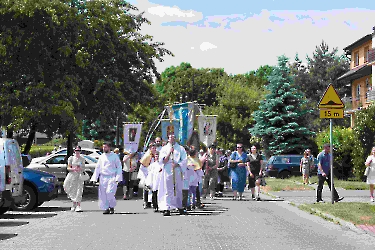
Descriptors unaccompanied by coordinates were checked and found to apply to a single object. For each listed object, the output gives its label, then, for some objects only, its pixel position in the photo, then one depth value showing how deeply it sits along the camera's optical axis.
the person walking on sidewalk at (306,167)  34.91
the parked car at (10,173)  14.20
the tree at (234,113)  73.44
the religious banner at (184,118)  24.20
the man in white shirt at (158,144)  19.79
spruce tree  52.28
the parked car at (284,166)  45.03
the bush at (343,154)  37.31
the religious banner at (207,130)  27.39
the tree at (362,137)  33.31
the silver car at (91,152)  41.88
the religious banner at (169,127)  24.38
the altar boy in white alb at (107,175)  18.38
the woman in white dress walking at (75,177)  19.45
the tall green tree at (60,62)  25.09
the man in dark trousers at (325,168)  20.64
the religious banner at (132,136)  26.80
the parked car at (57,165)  31.80
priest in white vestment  17.47
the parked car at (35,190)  19.12
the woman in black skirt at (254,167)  23.23
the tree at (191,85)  81.25
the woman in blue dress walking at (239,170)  23.19
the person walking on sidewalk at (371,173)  21.62
